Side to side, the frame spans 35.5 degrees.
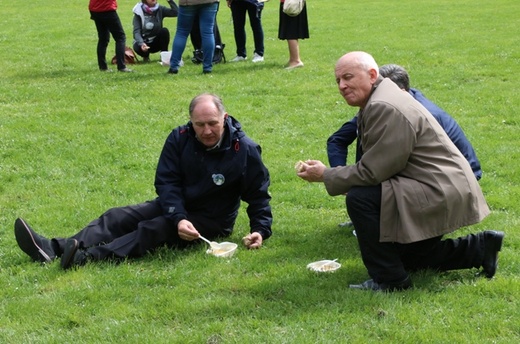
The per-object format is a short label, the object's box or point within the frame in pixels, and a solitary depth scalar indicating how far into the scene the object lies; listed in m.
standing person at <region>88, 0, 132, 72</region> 13.45
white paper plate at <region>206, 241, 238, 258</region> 5.99
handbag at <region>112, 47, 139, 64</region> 15.16
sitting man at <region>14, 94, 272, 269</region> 5.97
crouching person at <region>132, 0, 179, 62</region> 15.27
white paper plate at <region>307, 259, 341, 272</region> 5.67
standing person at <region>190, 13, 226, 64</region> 14.55
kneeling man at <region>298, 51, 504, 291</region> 4.92
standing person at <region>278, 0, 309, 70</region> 13.36
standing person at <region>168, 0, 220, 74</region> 12.84
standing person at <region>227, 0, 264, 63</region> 14.34
